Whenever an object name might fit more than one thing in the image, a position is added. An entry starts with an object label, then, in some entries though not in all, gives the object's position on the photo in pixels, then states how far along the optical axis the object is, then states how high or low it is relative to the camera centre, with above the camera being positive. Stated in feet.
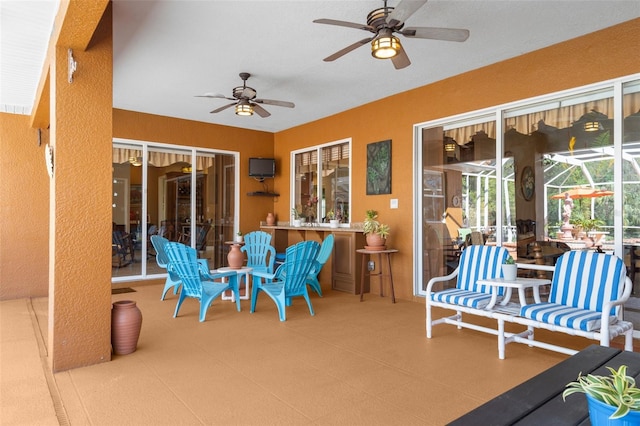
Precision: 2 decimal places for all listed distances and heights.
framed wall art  19.71 +2.44
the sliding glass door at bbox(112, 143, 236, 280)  22.74 +0.91
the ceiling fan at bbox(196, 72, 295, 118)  15.97 +4.73
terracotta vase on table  16.52 -1.67
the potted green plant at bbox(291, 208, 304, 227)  24.56 -0.01
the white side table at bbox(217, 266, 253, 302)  16.22 -3.26
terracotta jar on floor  11.10 -3.03
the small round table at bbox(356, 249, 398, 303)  18.07 -2.28
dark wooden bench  3.87 -1.94
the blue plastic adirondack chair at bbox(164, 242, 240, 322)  14.20 -2.17
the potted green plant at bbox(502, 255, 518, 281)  11.82 -1.59
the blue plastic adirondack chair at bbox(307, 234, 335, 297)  18.65 -1.82
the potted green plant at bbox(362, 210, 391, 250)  18.45 -0.77
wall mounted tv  26.09 +3.22
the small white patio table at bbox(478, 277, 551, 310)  11.18 -1.91
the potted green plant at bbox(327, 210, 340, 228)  22.10 -0.17
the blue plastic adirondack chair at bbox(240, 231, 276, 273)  20.44 -1.53
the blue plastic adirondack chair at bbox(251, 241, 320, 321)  14.51 -2.16
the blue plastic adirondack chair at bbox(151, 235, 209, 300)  18.33 -1.87
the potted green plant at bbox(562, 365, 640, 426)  3.24 -1.52
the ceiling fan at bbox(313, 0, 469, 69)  10.07 +4.67
